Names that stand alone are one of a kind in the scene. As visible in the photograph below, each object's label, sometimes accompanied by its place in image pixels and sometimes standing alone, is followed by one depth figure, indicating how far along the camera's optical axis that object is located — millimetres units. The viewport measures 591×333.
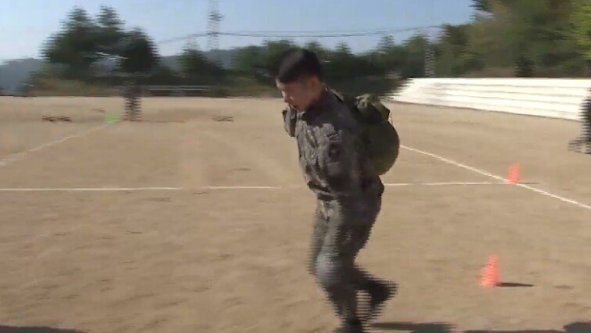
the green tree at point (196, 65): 78188
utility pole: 91125
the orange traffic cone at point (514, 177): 11945
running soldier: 3939
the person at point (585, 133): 17008
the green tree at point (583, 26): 47750
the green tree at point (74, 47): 84062
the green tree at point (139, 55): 82062
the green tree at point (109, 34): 85938
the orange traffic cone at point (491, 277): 5969
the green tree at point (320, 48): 72144
